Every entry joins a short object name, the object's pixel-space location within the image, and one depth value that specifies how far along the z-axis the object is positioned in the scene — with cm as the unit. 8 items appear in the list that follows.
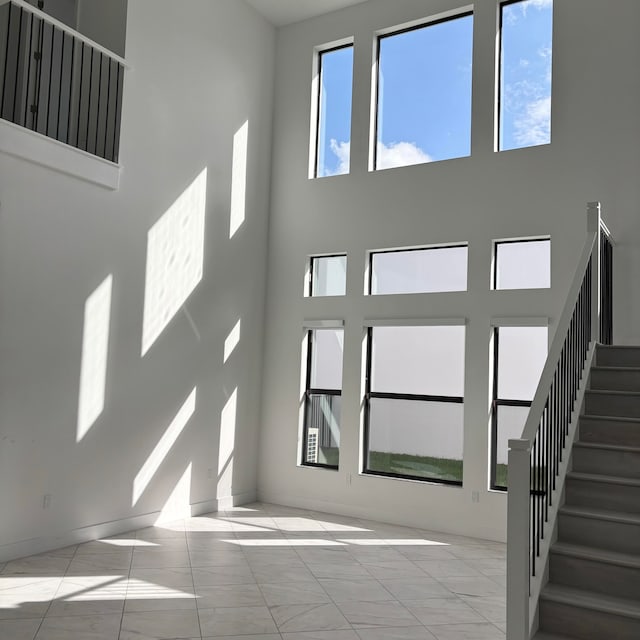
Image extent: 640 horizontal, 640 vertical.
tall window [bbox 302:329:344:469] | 757
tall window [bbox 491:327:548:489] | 635
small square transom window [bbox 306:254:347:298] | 764
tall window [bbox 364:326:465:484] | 680
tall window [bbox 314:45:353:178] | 789
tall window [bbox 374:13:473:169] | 709
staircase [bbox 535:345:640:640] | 335
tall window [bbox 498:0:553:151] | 656
